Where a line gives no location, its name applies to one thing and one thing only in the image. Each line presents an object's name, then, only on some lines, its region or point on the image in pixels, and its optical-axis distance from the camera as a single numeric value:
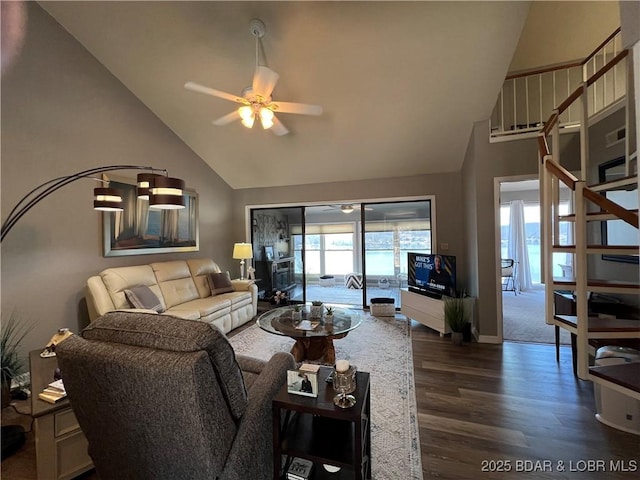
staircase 1.61
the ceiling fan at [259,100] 2.46
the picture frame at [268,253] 6.01
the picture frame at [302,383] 1.30
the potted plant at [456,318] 3.58
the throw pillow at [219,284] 4.42
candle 1.31
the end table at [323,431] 1.18
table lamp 5.18
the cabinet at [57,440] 1.48
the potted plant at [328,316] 3.11
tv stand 3.81
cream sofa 3.19
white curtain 7.16
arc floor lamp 1.96
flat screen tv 3.91
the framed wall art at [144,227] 3.71
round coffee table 2.87
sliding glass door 5.20
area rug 1.78
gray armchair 1.03
